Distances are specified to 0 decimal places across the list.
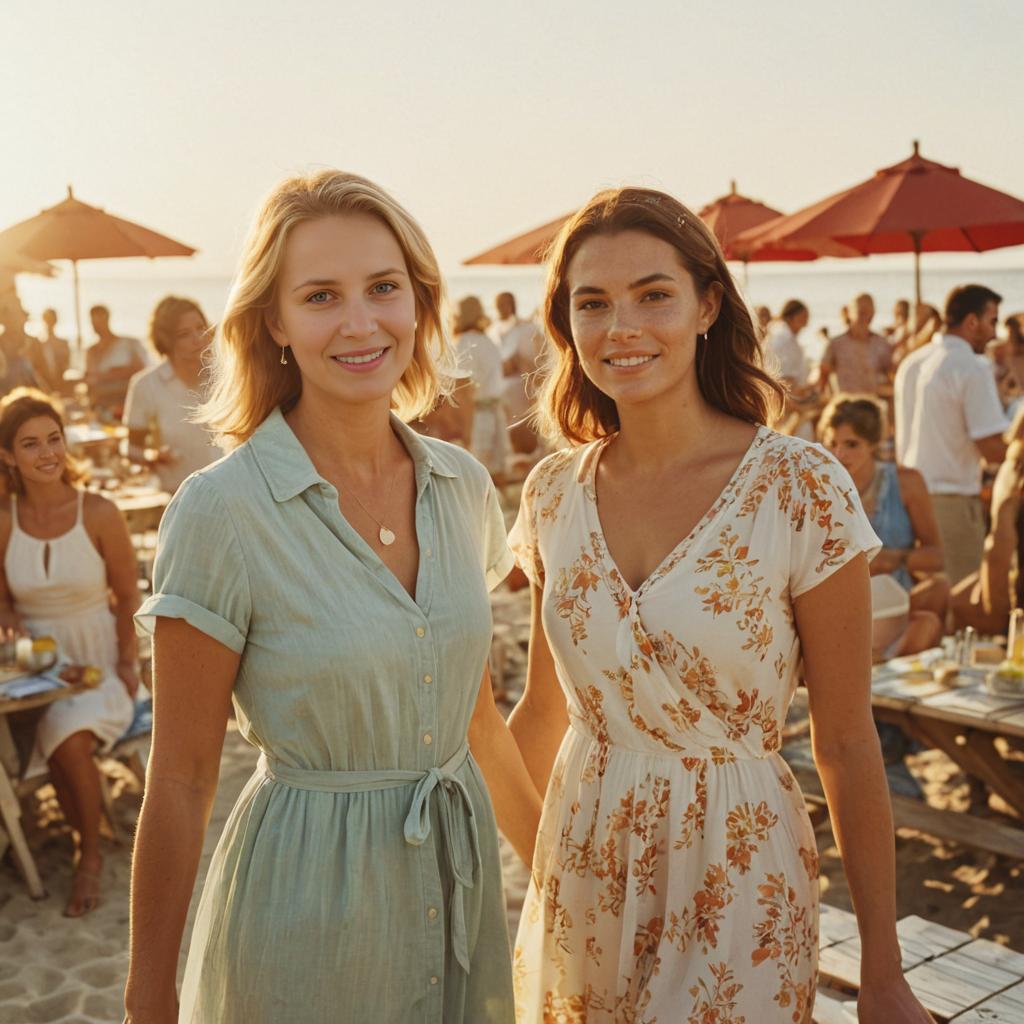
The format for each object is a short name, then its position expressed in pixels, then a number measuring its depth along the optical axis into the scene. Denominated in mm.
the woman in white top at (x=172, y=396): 7027
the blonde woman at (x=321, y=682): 1926
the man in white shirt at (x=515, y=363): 13445
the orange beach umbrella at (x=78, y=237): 12031
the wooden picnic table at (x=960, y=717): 4840
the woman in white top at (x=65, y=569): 5473
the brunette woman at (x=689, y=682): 2135
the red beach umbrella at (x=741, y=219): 13266
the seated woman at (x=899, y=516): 6004
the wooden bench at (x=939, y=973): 3070
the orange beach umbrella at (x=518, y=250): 13820
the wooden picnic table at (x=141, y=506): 8188
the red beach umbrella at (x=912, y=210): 9578
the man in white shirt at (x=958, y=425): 7570
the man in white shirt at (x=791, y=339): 15812
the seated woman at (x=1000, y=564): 5723
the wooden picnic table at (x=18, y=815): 5098
